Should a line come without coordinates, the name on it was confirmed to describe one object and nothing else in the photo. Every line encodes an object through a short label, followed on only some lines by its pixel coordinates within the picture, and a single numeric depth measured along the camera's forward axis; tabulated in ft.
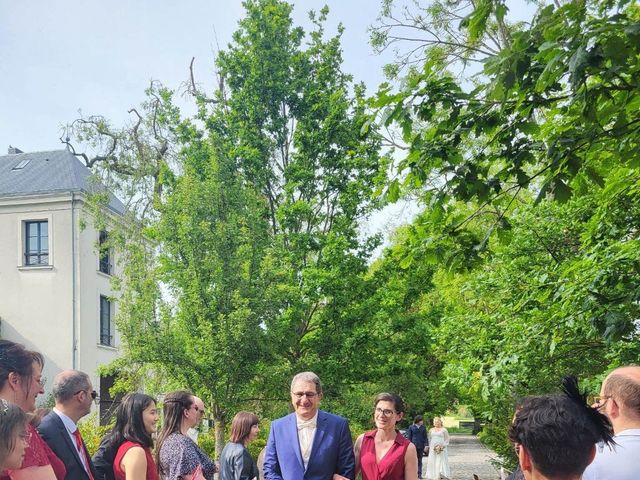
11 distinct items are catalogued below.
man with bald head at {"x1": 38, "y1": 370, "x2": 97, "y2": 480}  16.19
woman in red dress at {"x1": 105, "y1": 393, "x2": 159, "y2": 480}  17.87
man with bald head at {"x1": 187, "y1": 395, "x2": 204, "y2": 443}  20.13
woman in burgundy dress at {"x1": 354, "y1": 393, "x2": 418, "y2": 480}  20.21
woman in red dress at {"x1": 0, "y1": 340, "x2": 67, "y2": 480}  12.70
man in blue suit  19.57
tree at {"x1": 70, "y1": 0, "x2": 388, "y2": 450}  49.11
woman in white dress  70.95
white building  109.40
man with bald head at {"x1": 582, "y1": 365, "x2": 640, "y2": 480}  12.00
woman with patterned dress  18.99
